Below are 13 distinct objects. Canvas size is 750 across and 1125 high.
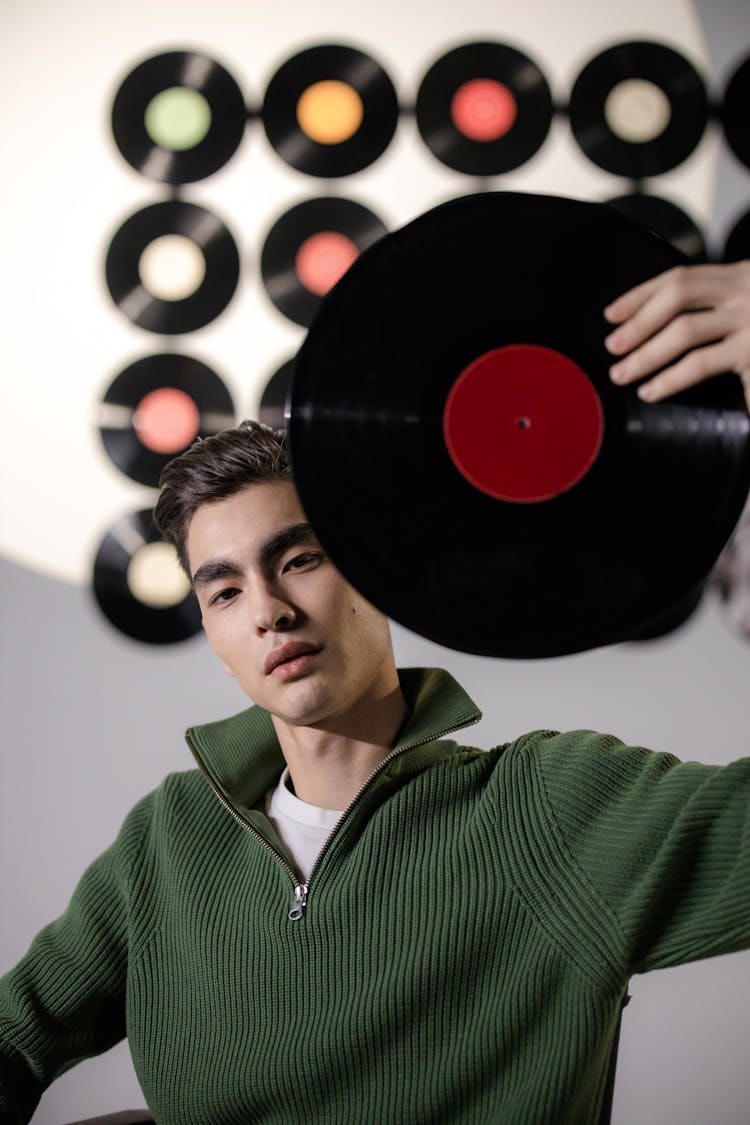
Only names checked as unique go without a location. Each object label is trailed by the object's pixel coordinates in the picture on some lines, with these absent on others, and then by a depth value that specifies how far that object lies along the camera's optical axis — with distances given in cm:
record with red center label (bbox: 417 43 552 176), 188
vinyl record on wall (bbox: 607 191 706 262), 186
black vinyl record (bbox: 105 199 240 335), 193
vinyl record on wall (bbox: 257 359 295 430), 191
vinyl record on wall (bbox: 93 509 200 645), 192
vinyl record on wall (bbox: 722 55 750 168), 187
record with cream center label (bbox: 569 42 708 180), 187
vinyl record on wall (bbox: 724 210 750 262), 187
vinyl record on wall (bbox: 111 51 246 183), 193
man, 96
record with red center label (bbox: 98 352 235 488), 192
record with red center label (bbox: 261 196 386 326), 189
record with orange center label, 190
